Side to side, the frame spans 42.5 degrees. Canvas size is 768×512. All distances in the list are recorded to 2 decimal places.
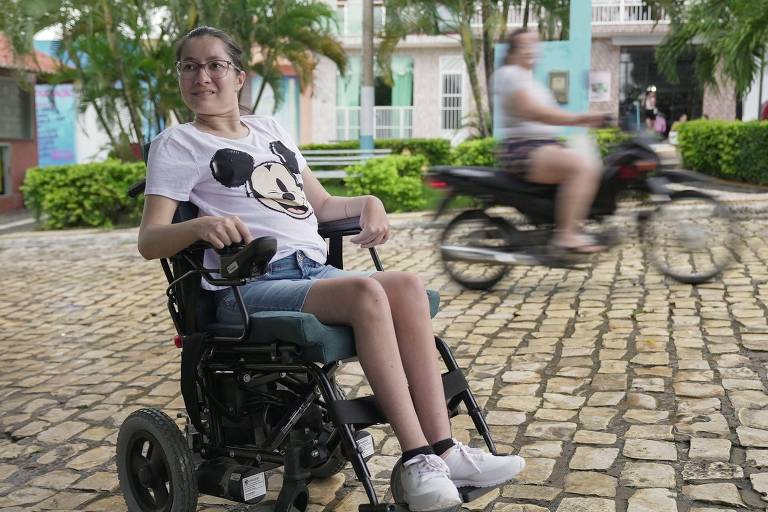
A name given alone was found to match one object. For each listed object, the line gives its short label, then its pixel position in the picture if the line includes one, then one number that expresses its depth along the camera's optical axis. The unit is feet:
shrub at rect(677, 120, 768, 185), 48.65
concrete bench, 59.16
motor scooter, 23.17
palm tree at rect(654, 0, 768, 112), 40.13
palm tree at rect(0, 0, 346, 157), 48.80
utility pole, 60.34
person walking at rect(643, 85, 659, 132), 78.23
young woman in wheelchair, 9.42
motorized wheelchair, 9.44
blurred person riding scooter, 22.36
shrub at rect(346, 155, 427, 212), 44.65
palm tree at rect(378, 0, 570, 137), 64.83
